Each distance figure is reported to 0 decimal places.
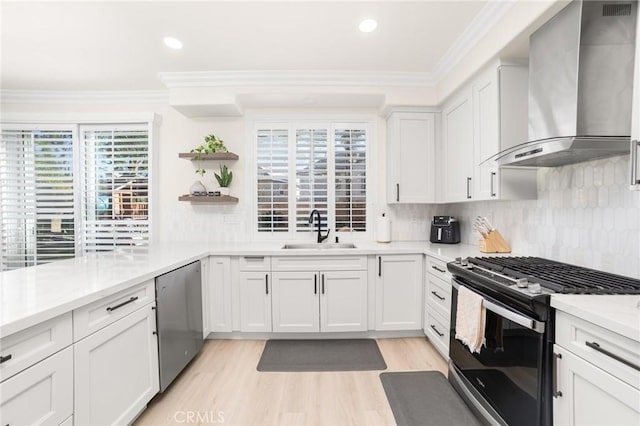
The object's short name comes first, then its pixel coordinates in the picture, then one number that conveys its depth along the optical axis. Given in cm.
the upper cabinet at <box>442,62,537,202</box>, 202
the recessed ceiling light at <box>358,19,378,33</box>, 207
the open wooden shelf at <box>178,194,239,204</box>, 306
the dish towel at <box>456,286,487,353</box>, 158
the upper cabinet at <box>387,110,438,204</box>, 301
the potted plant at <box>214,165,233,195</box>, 317
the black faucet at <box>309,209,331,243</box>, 315
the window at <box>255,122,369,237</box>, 332
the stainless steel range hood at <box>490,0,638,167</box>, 134
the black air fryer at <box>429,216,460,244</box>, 295
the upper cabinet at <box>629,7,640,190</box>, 112
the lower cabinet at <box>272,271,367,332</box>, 263
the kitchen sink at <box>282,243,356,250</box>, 308
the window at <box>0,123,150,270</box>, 331
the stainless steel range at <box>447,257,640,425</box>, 120
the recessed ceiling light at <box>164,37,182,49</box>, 229
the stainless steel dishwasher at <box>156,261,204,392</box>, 184
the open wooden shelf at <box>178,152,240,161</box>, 308
